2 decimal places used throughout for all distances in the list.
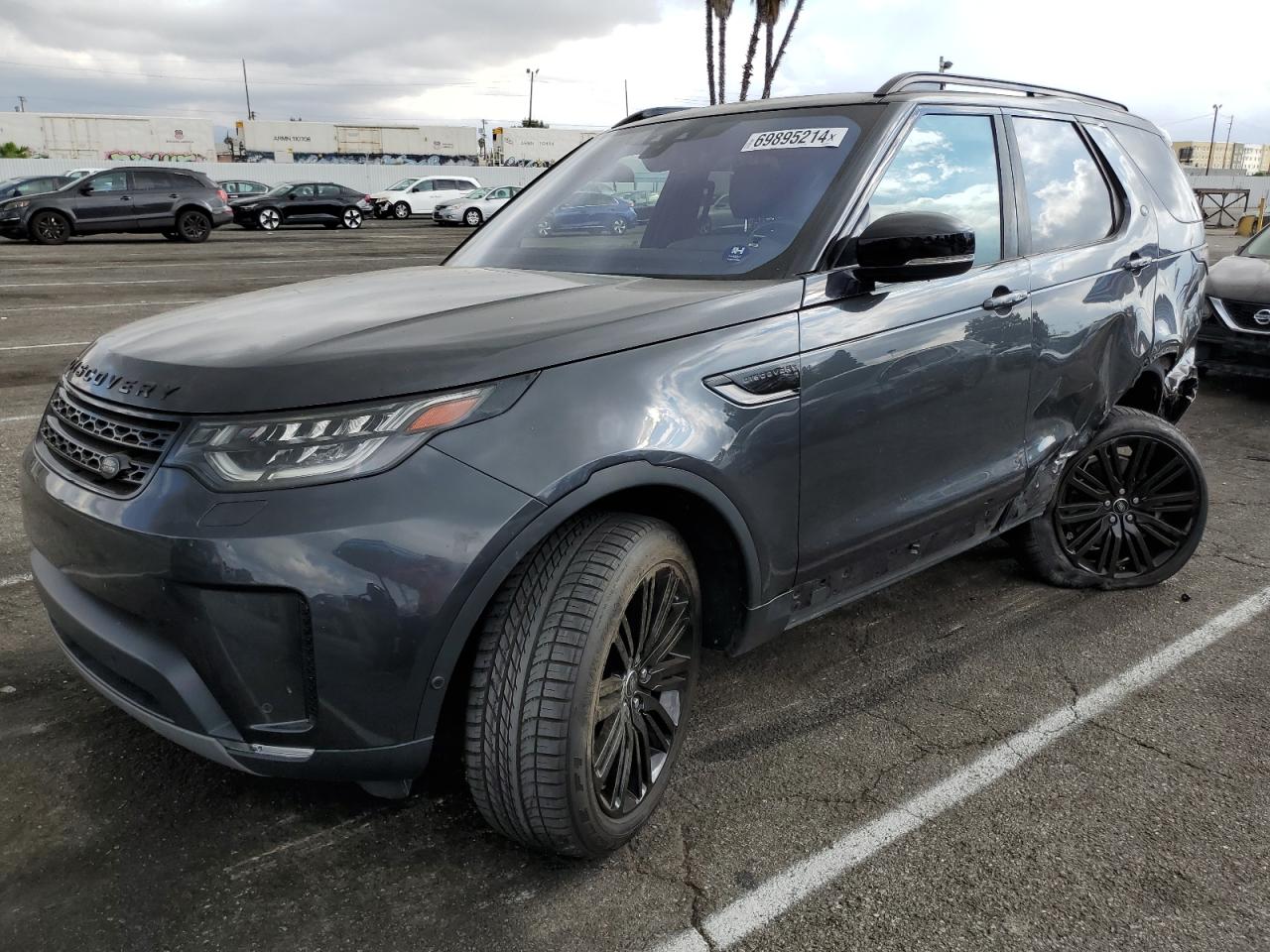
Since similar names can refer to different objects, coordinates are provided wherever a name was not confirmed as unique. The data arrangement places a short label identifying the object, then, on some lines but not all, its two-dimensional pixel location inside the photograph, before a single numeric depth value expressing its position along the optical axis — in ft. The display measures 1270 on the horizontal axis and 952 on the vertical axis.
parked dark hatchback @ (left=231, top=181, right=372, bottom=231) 96.78
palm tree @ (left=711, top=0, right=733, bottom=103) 102.53
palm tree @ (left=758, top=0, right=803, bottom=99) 100.07
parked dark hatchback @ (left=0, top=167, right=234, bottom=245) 71.87
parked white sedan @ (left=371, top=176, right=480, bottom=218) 120.57
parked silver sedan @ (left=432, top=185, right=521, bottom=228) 111.04
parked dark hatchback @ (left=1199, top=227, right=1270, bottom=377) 25.75
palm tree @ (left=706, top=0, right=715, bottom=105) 104.43
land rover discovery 6.60
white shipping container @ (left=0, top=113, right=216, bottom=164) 190.08
